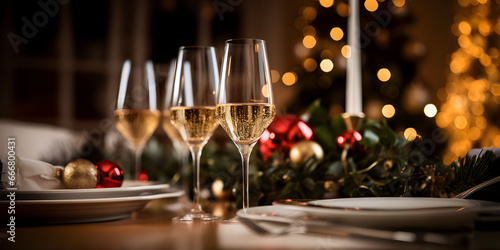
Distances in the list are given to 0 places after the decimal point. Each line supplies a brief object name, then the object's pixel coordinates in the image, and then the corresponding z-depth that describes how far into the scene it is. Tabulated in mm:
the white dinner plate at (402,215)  490
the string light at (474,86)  2814
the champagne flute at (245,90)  722
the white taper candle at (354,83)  1289
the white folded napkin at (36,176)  745
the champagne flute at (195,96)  828
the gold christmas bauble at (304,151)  913
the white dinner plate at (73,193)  696
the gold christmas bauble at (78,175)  760
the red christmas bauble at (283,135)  1031
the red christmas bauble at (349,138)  916
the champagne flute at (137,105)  1137
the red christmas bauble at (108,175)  822
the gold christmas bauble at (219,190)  1054
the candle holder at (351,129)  917
